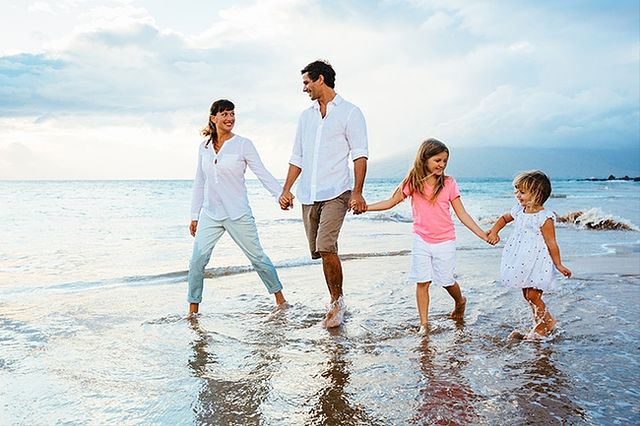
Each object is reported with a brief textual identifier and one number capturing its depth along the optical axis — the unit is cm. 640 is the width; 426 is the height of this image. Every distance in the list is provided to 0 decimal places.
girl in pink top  551
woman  622
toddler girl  523
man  570
